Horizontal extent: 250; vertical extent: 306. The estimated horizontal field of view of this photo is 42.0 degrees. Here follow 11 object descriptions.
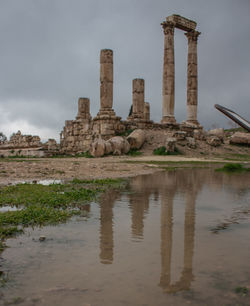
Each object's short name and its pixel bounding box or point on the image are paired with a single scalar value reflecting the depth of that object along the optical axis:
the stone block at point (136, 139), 21.98
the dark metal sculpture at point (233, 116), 8.34
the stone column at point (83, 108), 29.22
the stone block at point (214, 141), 25.17
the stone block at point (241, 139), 26.33
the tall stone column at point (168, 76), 27.45
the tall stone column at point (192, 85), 30.02
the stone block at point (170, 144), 20.97
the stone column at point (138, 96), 28.06
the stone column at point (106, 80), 24.50
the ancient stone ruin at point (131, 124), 23.38
